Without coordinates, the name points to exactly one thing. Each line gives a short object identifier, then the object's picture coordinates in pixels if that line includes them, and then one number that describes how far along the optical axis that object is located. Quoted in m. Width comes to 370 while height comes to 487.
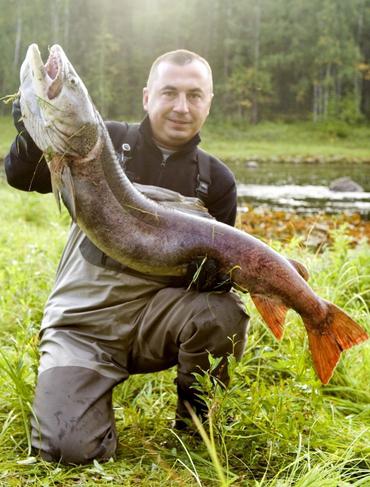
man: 2.74
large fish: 2.50
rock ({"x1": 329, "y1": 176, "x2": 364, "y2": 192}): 15.41
